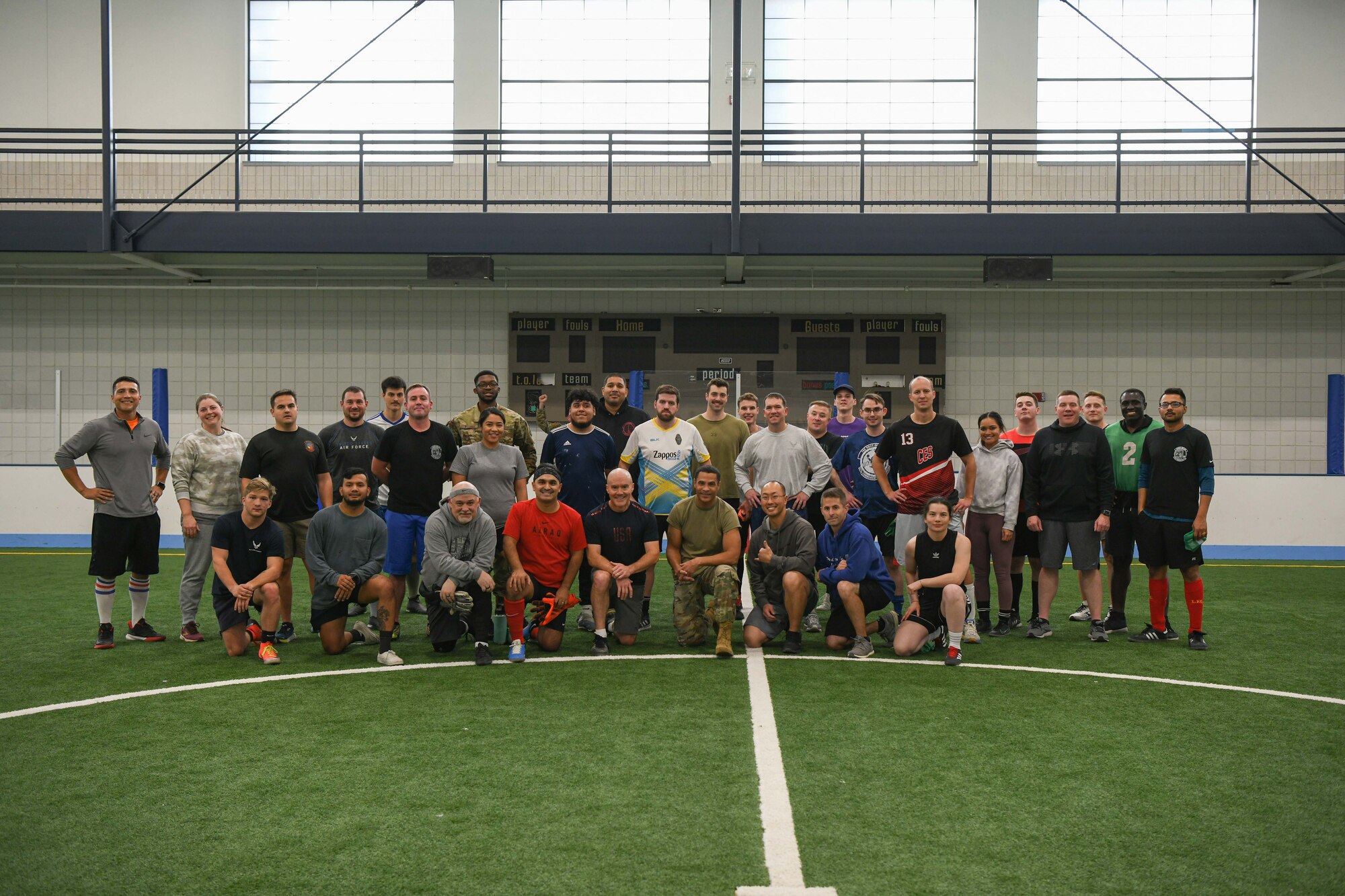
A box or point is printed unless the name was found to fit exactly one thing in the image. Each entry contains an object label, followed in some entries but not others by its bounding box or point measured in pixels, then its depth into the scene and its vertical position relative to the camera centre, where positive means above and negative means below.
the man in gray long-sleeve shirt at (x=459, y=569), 6.93 -0.93
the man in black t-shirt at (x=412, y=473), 7.65 -0.33
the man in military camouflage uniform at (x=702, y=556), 7.21 -0.89
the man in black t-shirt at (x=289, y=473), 7.58 -0.32
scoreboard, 15.35 +1.15
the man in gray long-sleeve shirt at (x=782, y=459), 8.02 -0.22
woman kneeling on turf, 6.90 -1.00
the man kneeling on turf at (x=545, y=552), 7.15 -0.85
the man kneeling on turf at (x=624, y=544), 7.38 -0.81
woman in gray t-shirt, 7.63 -0.30
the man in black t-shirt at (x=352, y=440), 8.45 -0.10
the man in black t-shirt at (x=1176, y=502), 7.39 -0.50
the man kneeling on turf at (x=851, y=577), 7.13 -1.01
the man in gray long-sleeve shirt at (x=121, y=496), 7.50 -0.50
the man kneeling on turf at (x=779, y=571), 7.15 -0.97
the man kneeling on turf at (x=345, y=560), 7.00 -0.89
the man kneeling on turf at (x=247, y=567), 6.99 -0.93
